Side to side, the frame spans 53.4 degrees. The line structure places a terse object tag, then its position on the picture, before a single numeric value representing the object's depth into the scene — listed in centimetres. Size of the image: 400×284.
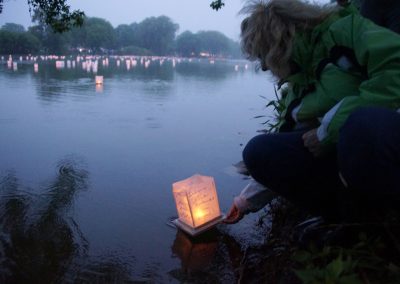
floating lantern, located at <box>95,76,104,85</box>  1225
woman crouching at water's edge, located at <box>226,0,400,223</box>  140
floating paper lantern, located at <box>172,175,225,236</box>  258
